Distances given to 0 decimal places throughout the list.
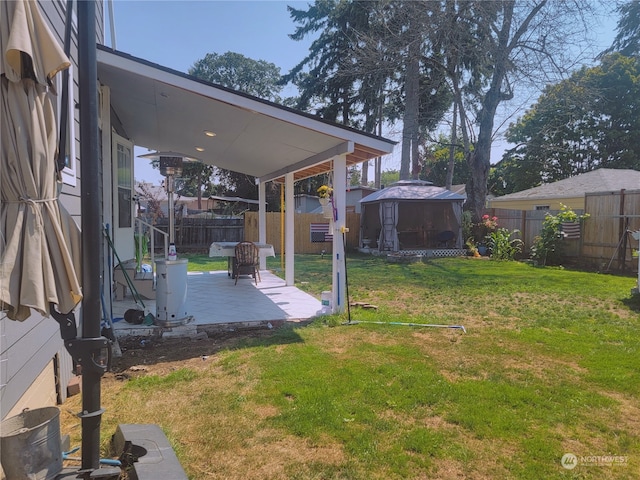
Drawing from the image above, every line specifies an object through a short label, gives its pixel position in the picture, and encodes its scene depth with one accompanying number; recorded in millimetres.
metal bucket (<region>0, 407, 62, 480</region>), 1724
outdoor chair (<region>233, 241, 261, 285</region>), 7984
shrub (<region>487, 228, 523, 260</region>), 13070
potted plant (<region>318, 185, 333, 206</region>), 5824
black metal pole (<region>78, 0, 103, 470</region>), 1683
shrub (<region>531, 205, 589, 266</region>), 11297
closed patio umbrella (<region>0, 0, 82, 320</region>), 1504
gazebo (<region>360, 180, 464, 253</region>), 14516
